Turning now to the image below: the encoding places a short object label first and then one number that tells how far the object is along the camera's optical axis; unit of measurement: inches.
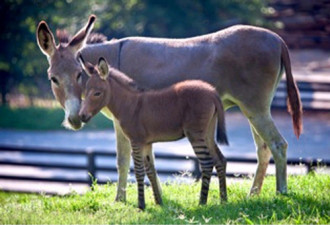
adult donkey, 557.3
